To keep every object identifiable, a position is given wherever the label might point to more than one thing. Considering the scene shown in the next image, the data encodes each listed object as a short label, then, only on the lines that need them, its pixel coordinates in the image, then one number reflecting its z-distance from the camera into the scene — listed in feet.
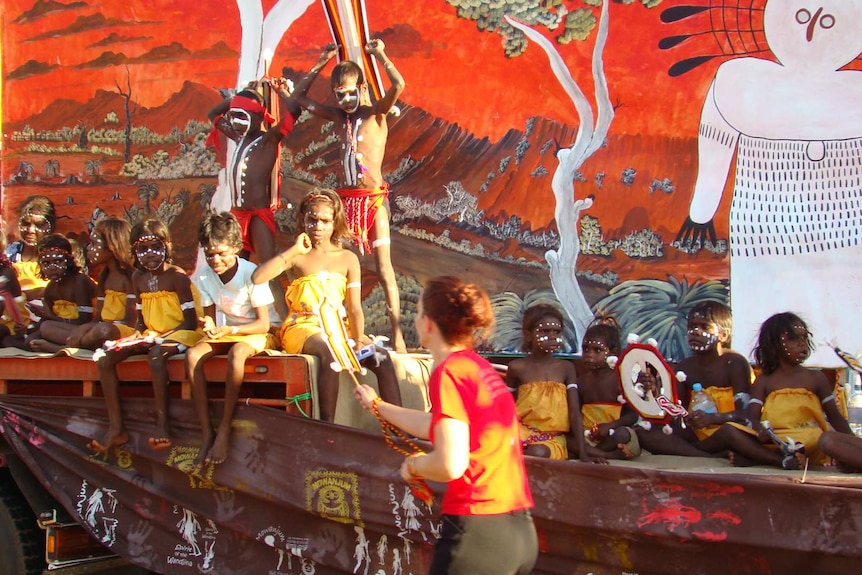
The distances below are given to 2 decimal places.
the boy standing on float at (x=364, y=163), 19.24
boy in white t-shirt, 14.23
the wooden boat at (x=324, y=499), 10.23
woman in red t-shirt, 8.80
